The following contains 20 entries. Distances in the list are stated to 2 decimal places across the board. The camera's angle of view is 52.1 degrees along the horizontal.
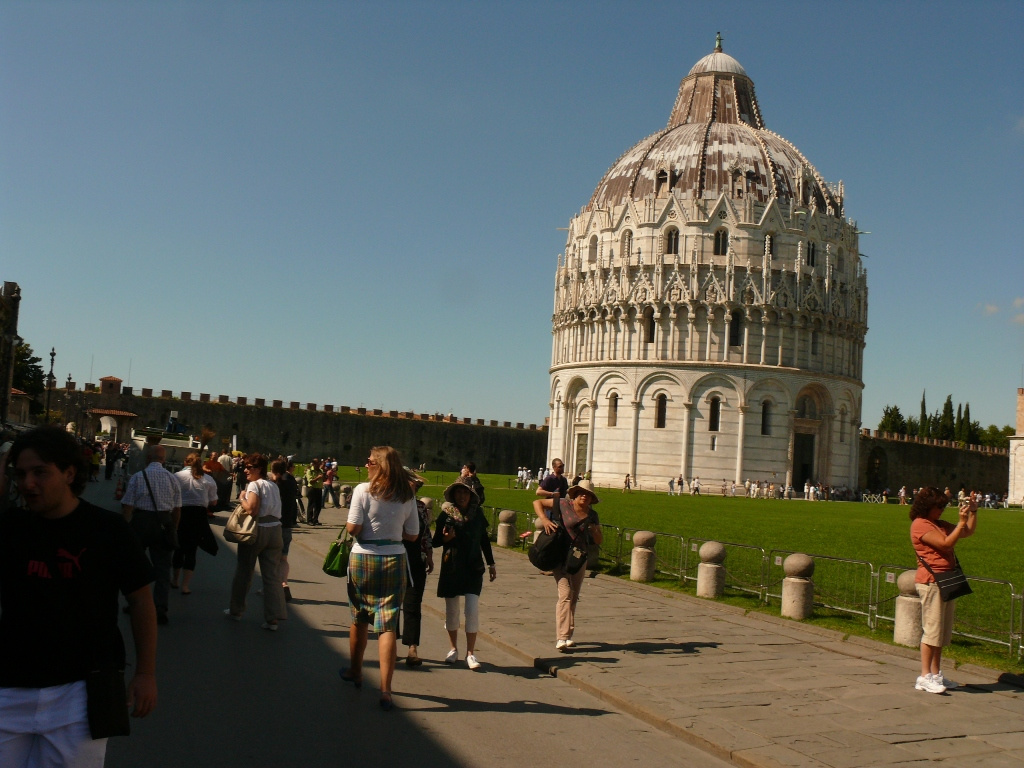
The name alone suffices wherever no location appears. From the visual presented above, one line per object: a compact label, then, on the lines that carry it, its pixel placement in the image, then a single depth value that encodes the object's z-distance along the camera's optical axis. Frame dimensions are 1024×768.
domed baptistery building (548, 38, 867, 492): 61.47
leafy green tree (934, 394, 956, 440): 104.69
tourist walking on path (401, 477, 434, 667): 8.34
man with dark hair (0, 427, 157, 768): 3.47
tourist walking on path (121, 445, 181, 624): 9.88
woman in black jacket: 8.59
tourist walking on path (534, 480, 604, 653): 9.37
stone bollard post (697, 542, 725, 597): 13.41
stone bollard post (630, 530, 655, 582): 15.18
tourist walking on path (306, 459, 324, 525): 24.02
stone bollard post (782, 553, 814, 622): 11.77
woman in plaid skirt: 7.13
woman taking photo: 7.93
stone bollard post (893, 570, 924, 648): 10.12
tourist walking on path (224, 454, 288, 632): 9.89
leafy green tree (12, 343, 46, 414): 66.06
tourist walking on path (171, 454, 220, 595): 11.70
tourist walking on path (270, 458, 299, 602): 11.88
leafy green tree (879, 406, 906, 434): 107.62
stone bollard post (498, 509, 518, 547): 20.28
